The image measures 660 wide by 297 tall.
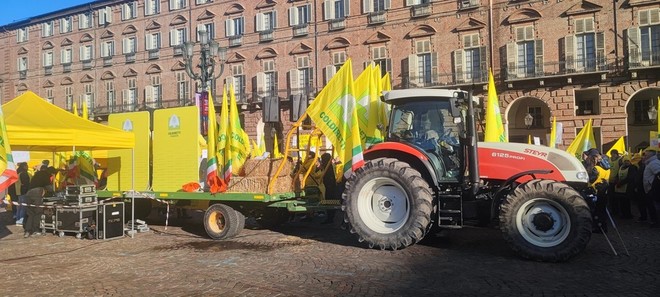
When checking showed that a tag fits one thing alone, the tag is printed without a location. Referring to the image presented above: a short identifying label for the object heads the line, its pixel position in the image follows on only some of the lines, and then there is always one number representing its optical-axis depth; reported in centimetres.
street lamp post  1803
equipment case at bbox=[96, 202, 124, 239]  1038
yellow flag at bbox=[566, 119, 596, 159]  1686
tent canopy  971
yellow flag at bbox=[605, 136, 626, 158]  1801
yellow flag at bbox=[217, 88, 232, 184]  1098
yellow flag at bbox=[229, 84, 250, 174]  1127
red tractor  730
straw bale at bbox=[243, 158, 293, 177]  1005
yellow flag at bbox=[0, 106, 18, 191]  794
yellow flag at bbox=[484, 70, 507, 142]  1220
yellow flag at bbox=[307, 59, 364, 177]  927
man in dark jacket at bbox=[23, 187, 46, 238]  1122
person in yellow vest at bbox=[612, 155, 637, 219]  1205
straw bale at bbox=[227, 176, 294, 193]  984
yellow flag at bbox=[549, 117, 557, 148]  1750
